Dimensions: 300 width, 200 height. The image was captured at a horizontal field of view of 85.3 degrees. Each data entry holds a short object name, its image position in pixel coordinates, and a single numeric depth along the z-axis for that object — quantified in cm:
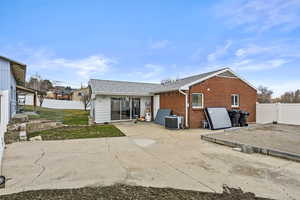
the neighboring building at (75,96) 4450
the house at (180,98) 1166
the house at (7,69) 1050
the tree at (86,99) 2902
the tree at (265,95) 2301
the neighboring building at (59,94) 4423
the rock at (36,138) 757
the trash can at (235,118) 1188
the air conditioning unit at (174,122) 1103
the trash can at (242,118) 1203
